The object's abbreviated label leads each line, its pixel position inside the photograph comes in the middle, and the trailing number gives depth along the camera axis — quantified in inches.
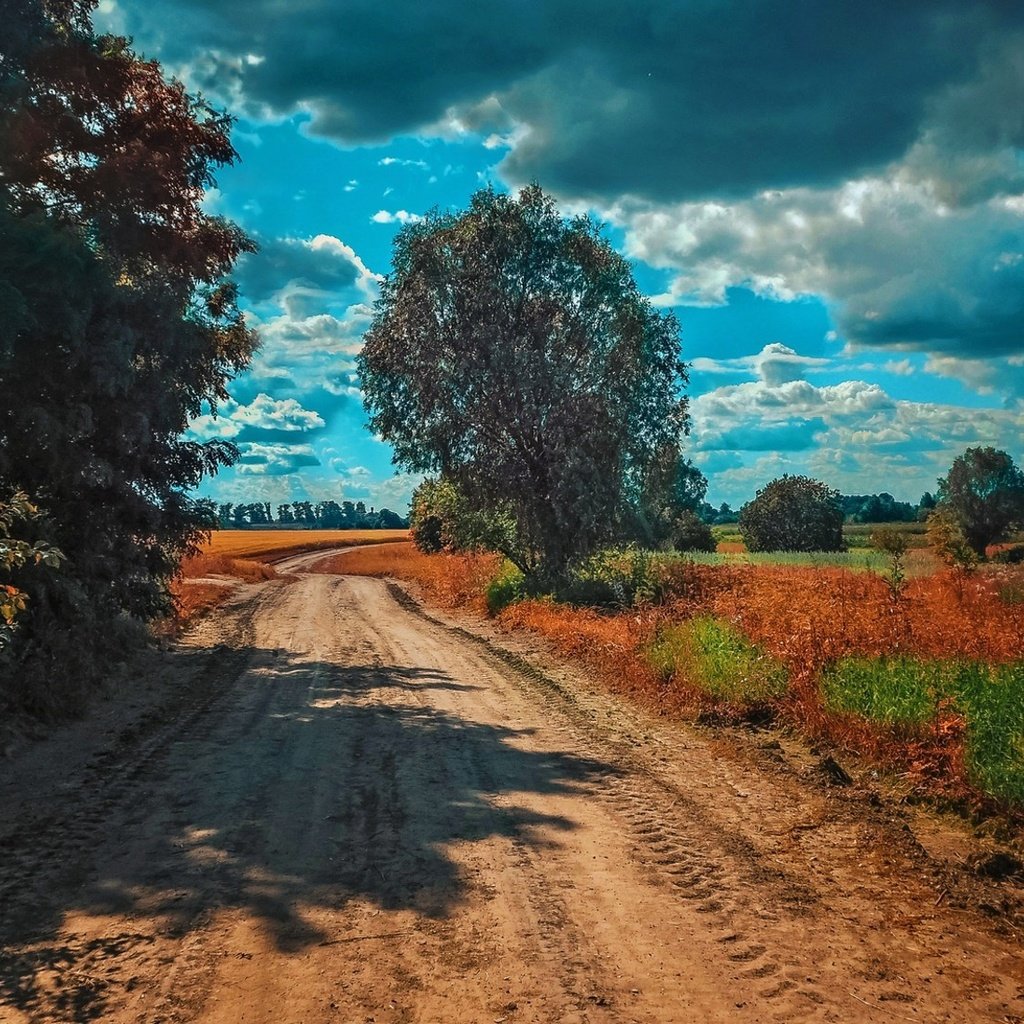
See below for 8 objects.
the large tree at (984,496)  2775.6
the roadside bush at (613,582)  840.3
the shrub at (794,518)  3046.3
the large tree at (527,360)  897.5
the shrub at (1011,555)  1983.1
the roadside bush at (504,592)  949.8
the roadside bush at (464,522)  980.6
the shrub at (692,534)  2546.8
